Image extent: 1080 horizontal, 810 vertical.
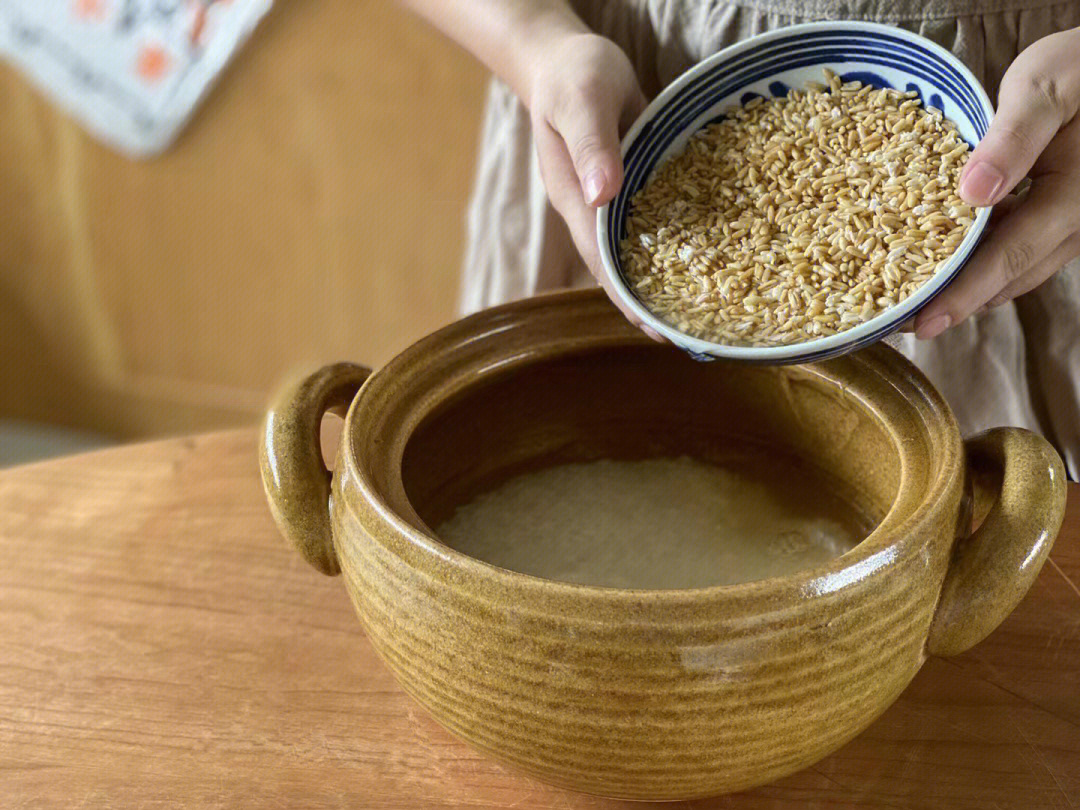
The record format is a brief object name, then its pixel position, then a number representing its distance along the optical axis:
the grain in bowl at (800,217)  0.81
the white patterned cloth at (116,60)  2.77
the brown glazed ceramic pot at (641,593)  0.62
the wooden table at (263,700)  0.77
